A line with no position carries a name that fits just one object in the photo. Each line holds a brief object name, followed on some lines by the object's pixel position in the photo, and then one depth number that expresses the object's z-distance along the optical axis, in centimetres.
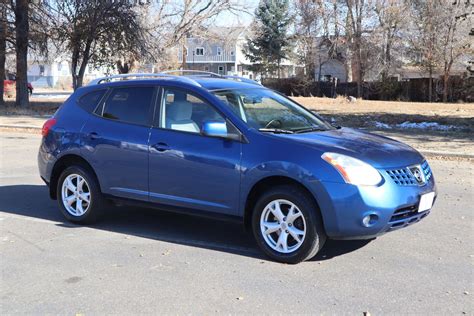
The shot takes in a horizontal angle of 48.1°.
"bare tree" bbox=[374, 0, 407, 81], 4112
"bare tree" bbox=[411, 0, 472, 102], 3819
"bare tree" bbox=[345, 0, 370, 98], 4160
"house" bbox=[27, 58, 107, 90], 7492
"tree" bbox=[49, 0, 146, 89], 2570
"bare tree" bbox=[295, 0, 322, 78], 4416
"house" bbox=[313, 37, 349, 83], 4512
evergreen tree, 5397
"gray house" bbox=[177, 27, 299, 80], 8612
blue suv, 479
